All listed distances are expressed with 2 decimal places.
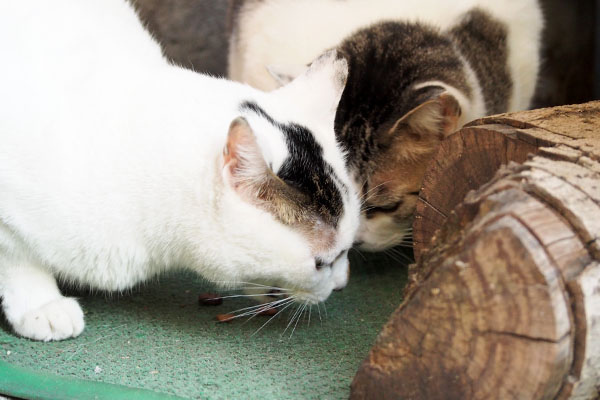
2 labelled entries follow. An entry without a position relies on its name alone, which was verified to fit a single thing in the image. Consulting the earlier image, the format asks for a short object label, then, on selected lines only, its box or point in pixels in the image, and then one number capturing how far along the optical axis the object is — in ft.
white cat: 3.70
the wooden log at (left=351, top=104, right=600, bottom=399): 3.37
